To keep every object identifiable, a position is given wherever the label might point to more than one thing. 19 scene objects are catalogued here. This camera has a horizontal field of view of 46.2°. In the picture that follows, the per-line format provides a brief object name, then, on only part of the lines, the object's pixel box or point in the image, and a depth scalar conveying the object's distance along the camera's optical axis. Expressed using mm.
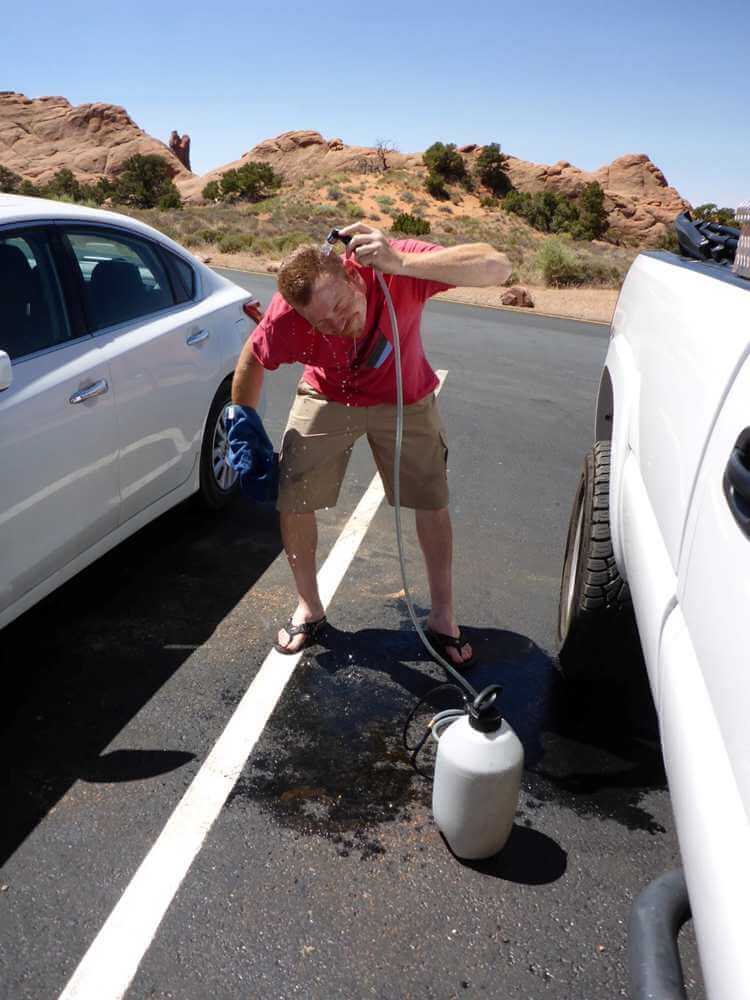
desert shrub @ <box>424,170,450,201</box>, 53250
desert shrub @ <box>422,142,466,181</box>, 56469
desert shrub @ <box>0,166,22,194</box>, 66756
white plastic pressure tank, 2373
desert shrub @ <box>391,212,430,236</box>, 38094
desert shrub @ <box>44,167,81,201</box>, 59219
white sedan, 2973
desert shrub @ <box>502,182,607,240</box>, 48312
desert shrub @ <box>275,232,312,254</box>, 26269
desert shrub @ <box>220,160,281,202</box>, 54750
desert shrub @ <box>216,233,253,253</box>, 27197
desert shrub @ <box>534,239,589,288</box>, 21734
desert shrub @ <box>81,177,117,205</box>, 58025
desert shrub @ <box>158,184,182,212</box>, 50750
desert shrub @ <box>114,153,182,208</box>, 56719
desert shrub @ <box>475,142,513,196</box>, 57156
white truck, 1271
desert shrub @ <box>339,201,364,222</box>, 43469
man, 2824
